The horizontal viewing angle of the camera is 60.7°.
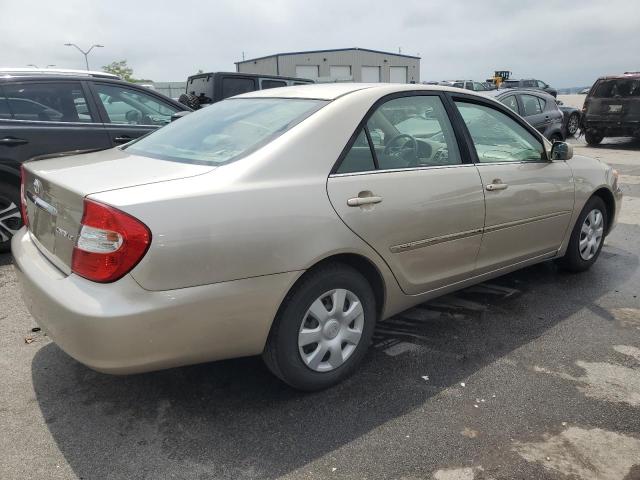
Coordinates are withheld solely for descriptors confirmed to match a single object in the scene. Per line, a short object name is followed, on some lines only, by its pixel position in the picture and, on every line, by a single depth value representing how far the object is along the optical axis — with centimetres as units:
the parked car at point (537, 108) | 1059
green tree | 5652
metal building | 5450
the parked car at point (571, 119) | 1711
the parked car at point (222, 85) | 1119
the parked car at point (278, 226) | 224
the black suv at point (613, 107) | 1388
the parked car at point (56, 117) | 479
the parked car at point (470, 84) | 2553
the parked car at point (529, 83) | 3147
